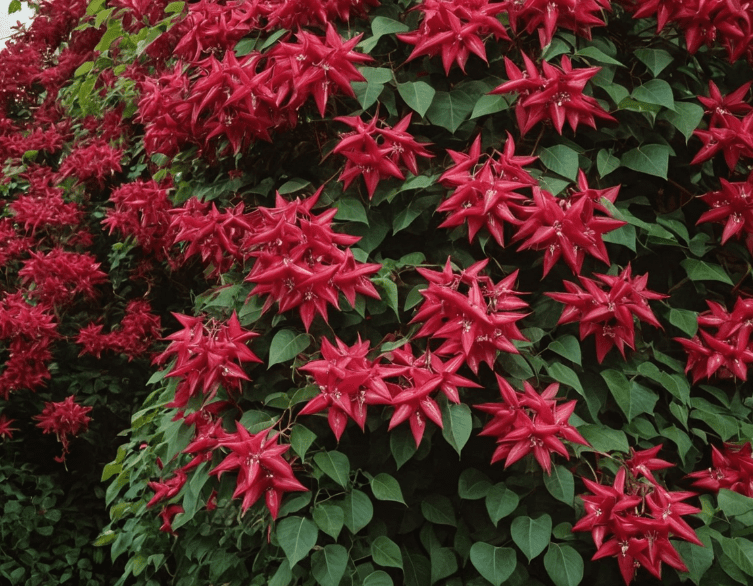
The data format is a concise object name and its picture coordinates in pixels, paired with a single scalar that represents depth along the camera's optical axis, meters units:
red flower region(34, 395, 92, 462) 3.28
